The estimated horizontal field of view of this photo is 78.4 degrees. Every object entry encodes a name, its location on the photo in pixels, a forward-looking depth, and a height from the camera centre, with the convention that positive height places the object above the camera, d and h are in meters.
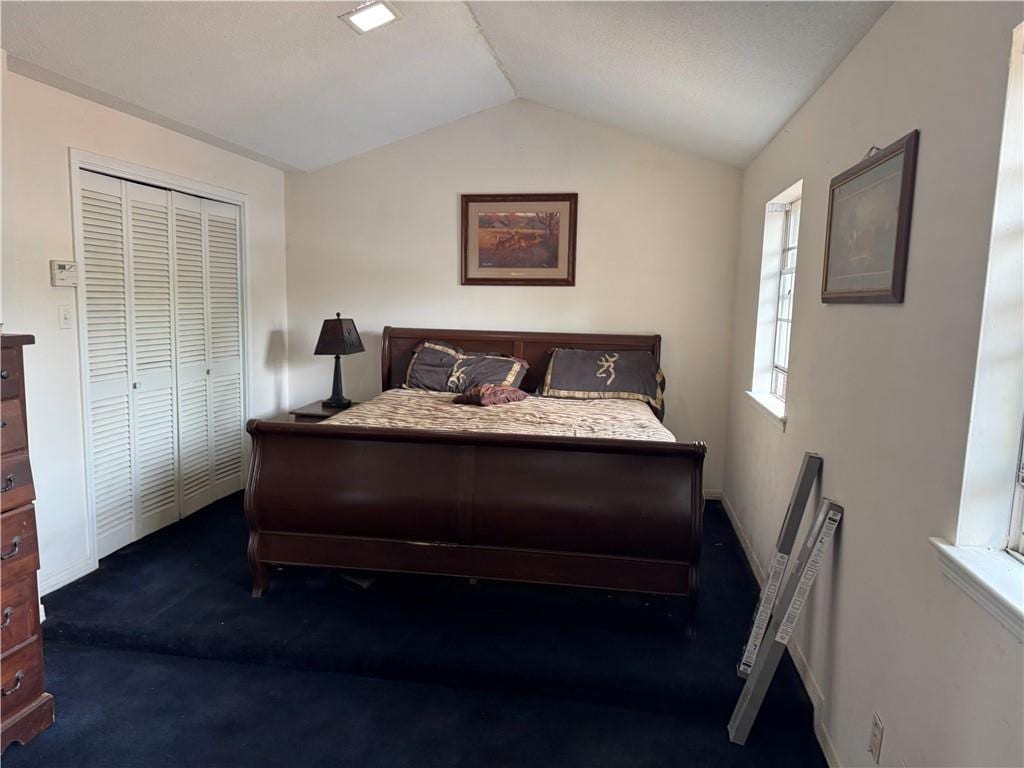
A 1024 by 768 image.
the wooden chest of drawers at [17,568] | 1.83 -0.78
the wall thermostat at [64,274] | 2.66 +0.14
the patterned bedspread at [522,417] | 2.95 -0.51
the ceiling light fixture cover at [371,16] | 2.57 +1.25
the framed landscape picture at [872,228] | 1.55 +0.28
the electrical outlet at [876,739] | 1.51 -1.00
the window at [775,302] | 3.16 +0.13
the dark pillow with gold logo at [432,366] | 4.06 -0.33
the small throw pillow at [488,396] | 3.62 -0.46
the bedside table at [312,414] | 3.99 -0.64
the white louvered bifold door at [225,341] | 3.78 -0.19
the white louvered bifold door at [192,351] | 3.49 -0.24
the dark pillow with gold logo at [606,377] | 3.91 -0.35
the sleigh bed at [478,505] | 2.36 -0.72
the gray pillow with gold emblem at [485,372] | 3.98 -0.35
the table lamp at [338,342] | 4.03 -0.18
